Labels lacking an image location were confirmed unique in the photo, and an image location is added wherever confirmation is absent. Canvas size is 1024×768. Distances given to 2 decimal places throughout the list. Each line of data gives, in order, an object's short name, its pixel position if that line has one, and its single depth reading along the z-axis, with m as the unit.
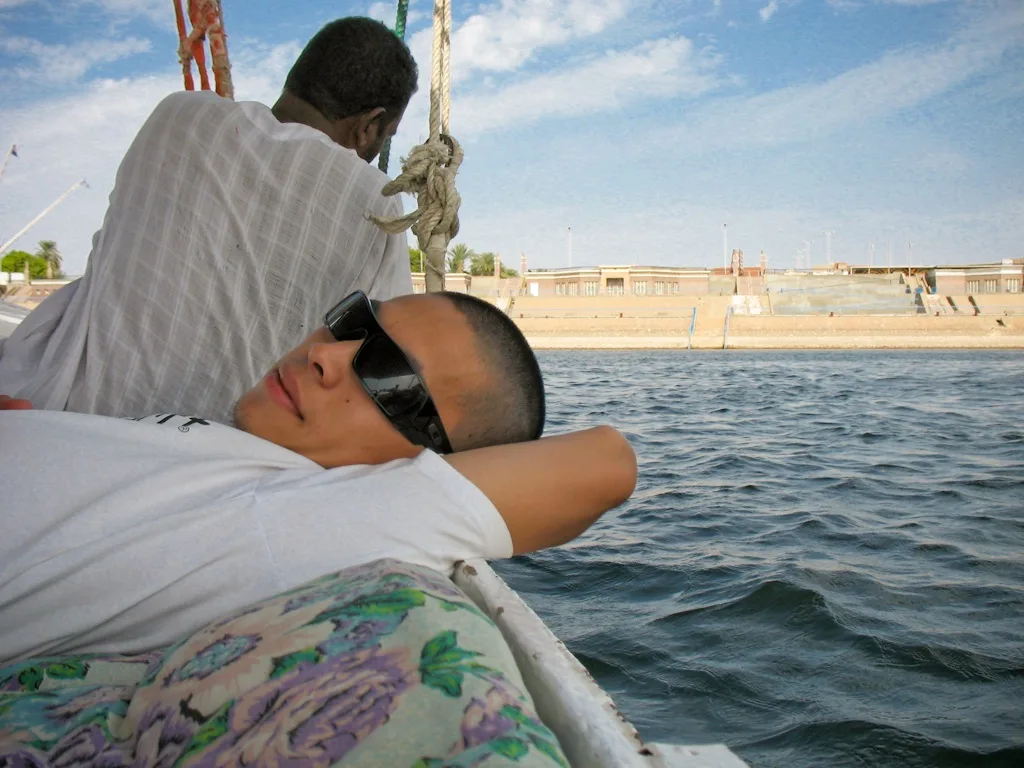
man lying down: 1.05
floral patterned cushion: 0.68
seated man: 1.86
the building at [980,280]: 45.97
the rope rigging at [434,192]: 2.04
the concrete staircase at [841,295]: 40.38
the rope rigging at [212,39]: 3.20
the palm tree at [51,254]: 60.41
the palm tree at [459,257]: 54.51
